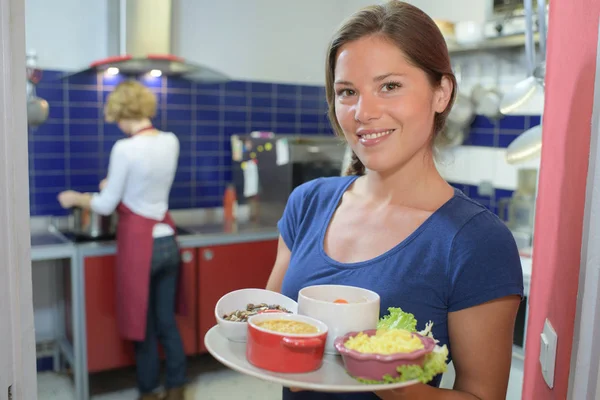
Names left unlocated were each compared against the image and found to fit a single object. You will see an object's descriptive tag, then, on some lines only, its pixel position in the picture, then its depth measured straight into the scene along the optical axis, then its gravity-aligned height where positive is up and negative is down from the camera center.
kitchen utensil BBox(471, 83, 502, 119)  3.40 +0.07
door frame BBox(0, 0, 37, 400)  0.76 -0.15
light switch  1.01 -0.39
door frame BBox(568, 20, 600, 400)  0.73 -0.20
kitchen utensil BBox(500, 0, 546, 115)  1.81 +0.12
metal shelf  2.99 +0.35
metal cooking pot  3.09 -0.61
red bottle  3.85 -0.61
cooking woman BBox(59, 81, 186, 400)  2.89 -0.57
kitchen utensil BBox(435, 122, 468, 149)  3.58 -0.13
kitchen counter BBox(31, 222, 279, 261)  2.90 -0.70
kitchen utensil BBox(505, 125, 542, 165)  2.12 -0.12
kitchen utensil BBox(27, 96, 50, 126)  3.07 -0.05
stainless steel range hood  3.21 +0.33
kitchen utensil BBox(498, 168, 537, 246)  3.11 -0.46
